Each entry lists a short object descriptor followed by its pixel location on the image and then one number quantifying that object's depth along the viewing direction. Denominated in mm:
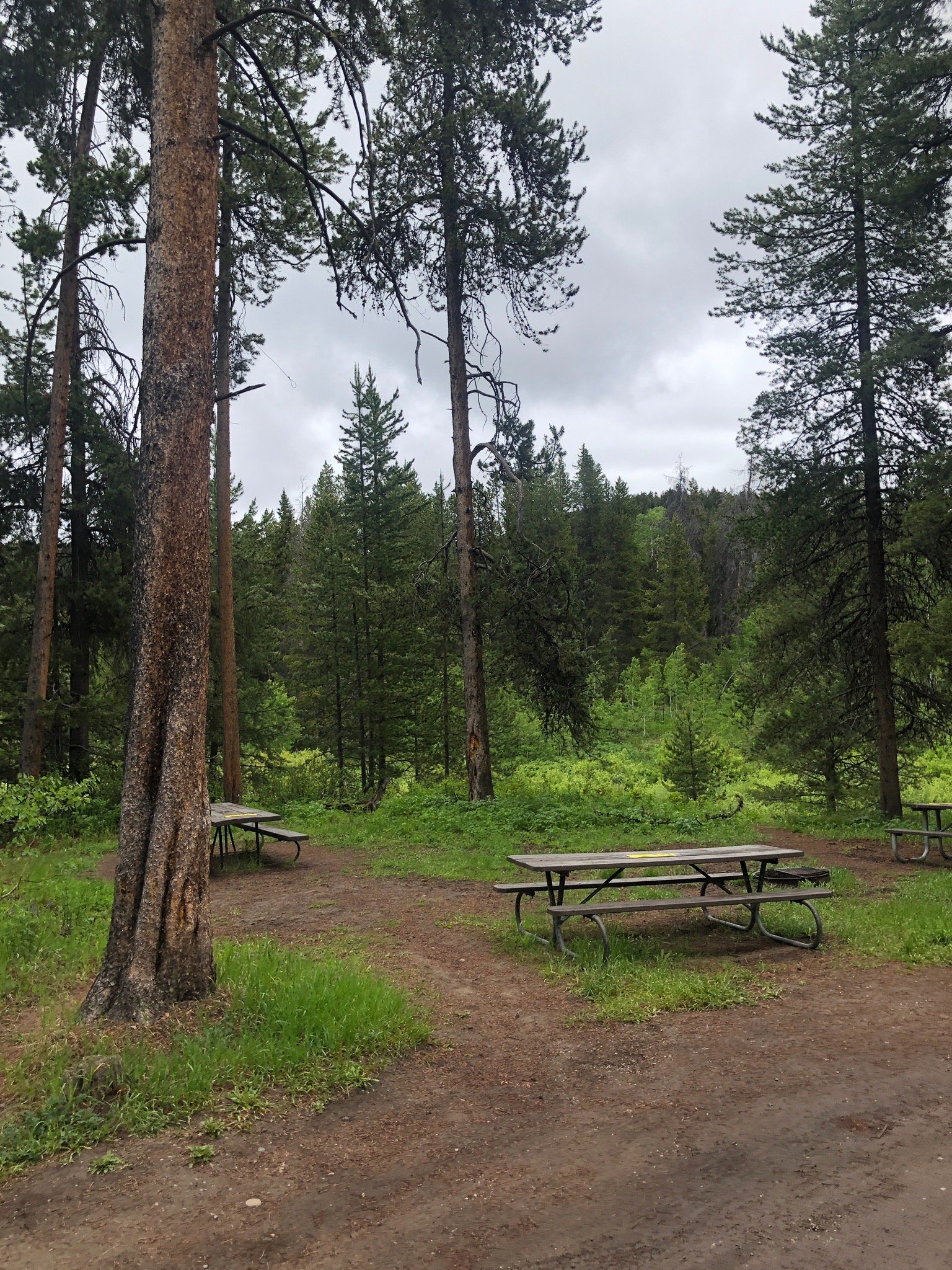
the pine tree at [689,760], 16953
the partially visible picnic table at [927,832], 10273
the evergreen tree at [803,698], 14672
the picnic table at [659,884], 6336
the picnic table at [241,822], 10516
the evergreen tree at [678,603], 42438
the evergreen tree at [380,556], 23000
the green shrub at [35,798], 5961
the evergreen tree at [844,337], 13641
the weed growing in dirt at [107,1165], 3334
